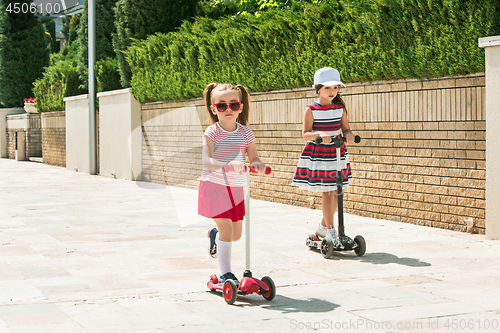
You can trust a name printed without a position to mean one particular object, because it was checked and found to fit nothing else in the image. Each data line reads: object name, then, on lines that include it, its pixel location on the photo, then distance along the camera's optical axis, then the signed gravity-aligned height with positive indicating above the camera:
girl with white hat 6.36 -0.18
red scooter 4.49 -1.09
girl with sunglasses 4.78 -0.31
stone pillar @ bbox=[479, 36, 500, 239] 6.71 -0.06
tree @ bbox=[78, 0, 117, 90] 18.61 +3.10
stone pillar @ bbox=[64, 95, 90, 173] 19.50 +0.03
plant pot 26.95 +1.14
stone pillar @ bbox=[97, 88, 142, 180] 15.98 -0.01
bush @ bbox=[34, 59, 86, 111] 21.56 +1.74
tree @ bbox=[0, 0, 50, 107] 29.05 +3.84
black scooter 6.11 -1.07
